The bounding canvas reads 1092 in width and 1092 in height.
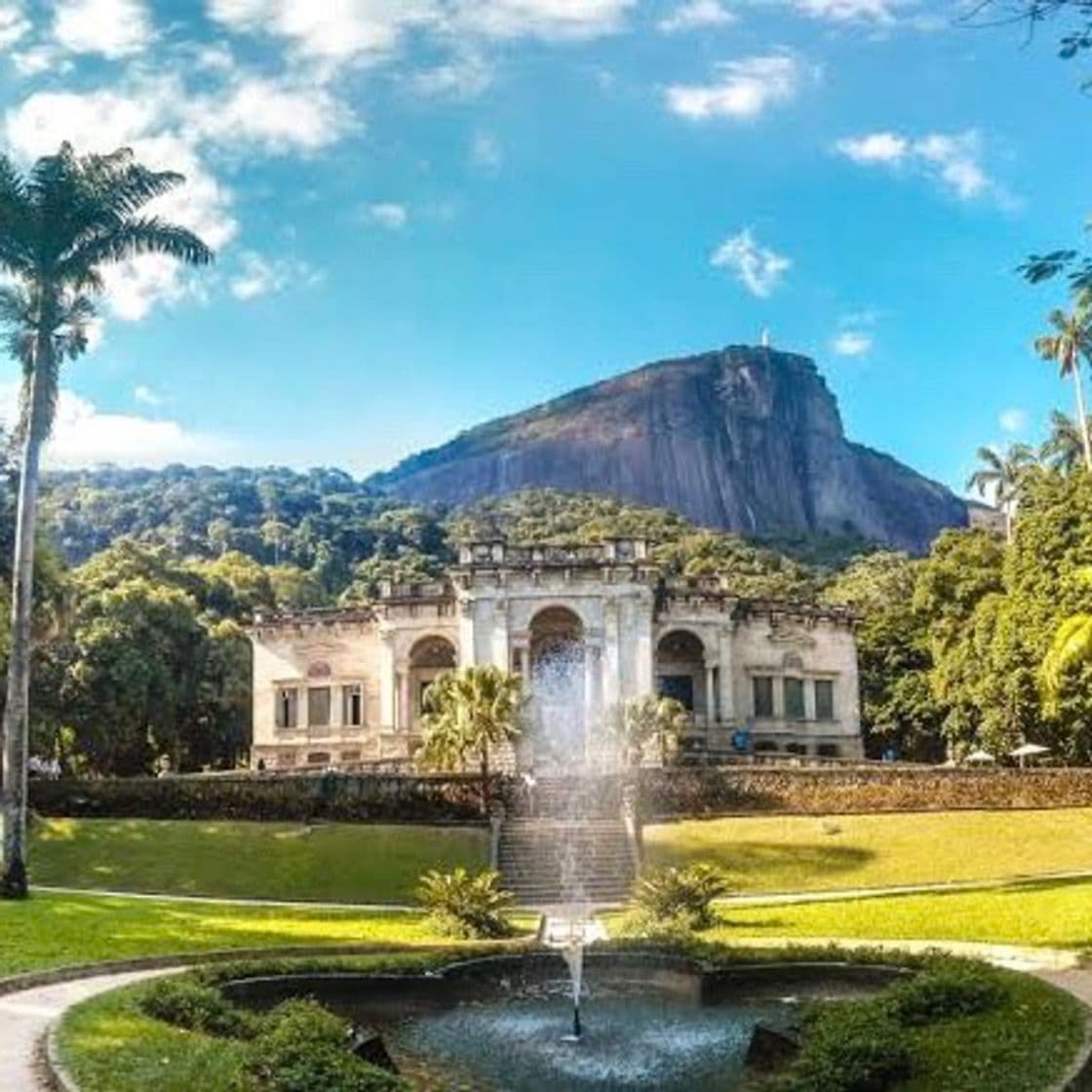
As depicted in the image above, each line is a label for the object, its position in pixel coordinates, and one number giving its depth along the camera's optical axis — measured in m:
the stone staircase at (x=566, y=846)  32.94
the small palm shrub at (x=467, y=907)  24.42
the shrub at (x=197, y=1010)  13.49
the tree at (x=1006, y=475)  77.38
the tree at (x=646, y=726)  46.72
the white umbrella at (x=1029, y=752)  47.19
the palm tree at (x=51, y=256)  28.75
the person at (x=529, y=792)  41.03
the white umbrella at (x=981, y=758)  49.25
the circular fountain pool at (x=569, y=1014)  13.26
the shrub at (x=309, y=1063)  10.52
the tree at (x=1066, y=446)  71.12
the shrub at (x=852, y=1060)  11.12
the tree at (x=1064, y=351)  65.25
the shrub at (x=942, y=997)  13.48
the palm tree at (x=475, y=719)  41.88
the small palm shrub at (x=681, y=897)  24.89
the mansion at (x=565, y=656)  56.00
